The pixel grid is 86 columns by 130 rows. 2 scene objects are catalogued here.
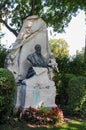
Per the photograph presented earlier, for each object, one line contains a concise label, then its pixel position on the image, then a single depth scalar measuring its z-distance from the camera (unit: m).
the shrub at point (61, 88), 14.94
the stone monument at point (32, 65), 11.20
